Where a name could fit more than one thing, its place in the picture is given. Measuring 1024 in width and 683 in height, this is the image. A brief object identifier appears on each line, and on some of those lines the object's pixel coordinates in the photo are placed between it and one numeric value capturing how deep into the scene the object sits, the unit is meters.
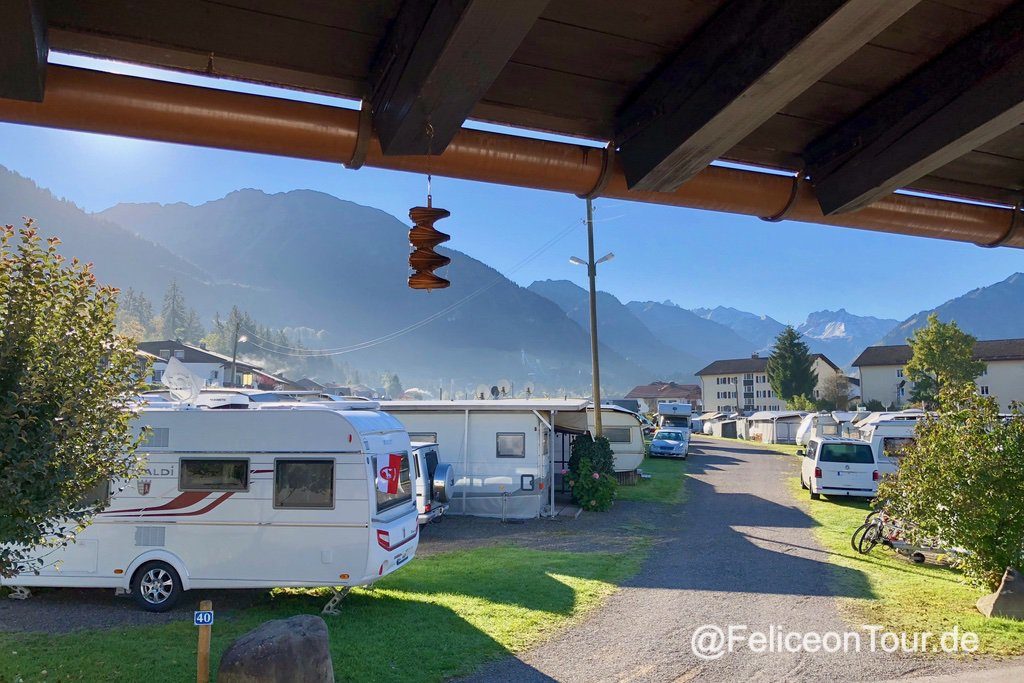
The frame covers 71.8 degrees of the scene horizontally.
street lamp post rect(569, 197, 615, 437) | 23.39
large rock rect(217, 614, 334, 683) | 5.93
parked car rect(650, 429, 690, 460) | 35.66
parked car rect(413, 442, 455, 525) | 15.32
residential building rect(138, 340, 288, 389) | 72.69
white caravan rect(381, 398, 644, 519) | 17.47
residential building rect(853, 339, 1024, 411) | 71.75
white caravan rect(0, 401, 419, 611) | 9.22
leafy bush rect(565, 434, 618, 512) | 18.94
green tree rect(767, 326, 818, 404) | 84.38
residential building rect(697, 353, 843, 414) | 105.50
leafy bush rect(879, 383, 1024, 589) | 9.13
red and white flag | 9.71
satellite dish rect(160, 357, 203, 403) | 11.61
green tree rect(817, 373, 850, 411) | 68.69
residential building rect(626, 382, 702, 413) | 127.57
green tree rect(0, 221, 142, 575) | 4.54
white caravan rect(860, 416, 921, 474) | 20.58
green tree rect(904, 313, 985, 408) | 52.06
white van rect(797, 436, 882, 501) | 20.11
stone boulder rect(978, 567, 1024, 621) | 8.66
